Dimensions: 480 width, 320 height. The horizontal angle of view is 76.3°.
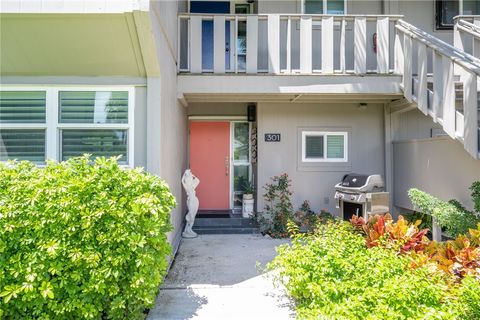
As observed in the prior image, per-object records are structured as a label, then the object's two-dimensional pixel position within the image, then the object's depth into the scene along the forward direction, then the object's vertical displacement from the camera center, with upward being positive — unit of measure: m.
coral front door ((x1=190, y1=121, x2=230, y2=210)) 7.17 +0.06
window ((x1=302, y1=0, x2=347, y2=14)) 6.51 +3.35
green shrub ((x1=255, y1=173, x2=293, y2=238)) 5.89 -0.89
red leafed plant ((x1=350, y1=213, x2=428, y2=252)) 3.33 -0.83
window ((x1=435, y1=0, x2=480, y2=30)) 6.43 +3.24
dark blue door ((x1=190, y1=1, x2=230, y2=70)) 6.19 +2.80
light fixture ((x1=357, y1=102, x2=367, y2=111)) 6.32 +1.19
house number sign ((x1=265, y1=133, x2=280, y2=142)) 6.33 +0.55
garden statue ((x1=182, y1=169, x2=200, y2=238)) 5.62 -0.69
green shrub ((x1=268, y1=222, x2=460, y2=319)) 2.23 -0.99
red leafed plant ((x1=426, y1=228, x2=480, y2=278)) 2.75 -0.90
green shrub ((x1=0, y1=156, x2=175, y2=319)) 2.61 -0.74
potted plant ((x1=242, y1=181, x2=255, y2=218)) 6.60 -0.89
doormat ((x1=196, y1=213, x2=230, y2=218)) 6.60 -1.13
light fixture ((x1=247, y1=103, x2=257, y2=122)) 6.76 +1.14
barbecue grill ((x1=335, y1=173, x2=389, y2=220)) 5.18 -0.56
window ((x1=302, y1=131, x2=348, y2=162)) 6.41 +0.34
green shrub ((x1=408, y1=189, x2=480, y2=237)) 3.96 -0.69
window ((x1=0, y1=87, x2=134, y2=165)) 3.66 +0.50
